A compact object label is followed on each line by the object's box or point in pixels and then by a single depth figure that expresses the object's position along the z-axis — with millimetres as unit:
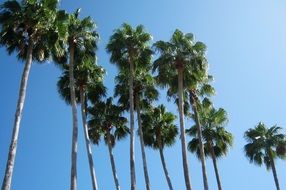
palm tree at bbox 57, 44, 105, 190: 36475
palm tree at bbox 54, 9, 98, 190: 33297
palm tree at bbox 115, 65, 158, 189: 39969
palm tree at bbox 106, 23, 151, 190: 37750
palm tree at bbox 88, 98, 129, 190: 41500
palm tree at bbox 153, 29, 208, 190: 34500
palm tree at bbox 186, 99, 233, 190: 40906
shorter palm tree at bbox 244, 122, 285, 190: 44688
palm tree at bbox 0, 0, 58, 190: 30625
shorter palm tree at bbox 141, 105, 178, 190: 42531
